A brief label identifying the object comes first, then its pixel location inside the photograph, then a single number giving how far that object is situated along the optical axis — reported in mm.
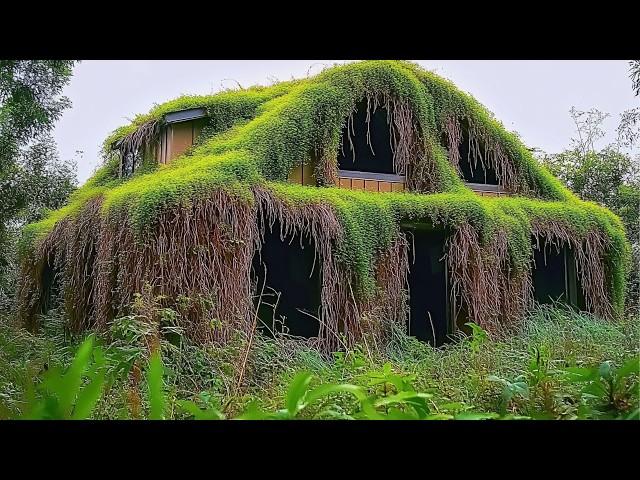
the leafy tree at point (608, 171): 11414
